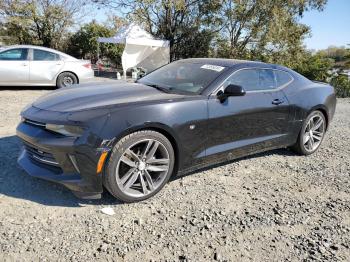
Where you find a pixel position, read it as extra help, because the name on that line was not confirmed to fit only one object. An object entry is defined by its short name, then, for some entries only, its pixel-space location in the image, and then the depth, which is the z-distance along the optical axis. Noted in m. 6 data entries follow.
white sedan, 9.37
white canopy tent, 16.86
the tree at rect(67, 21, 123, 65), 22.27
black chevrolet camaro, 3.12
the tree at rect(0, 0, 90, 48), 19.17
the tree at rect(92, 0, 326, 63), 18.31
